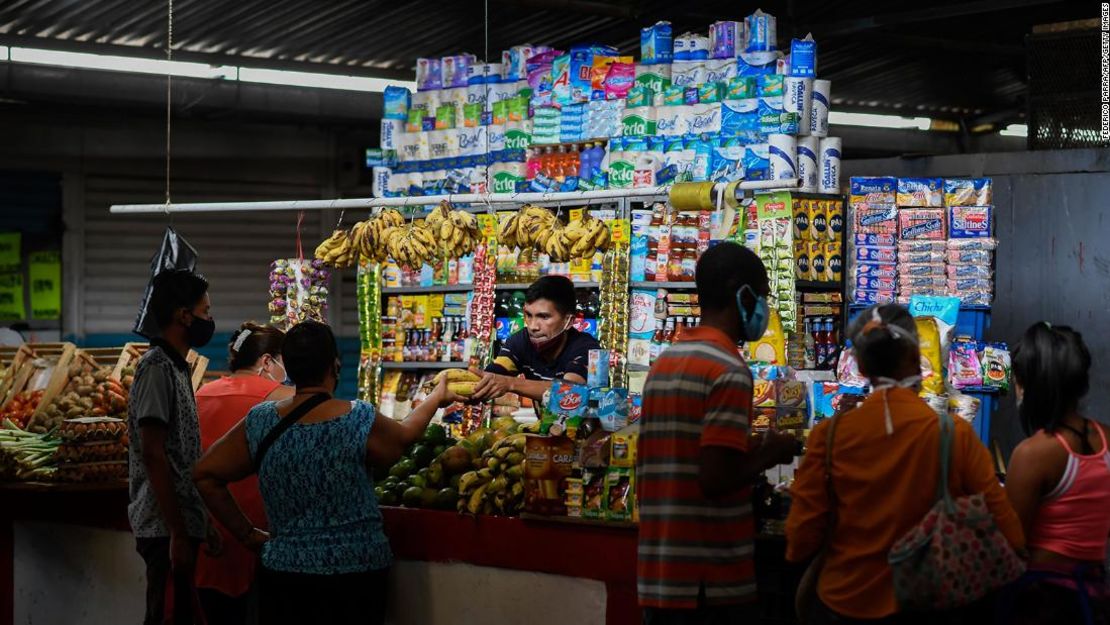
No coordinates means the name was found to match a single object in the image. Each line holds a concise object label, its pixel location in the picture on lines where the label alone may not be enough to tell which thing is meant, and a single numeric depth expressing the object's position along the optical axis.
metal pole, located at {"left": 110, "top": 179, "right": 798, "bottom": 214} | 6.35
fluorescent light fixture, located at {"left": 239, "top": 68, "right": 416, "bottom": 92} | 11.17
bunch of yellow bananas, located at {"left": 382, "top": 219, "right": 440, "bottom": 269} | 7.14
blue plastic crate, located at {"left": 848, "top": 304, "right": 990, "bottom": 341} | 8.34
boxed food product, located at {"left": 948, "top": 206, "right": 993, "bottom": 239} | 8.30
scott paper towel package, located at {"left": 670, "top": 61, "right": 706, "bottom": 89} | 8.19
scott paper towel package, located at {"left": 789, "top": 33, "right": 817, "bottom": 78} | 7.87
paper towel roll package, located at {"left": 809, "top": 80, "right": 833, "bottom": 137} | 8.02
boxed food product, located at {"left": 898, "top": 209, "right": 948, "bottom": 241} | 8.34
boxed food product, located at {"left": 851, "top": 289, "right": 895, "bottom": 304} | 8.33
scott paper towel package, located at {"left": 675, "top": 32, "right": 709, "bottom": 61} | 8.23
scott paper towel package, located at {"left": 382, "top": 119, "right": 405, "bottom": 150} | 9.60
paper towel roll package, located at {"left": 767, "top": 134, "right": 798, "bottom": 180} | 7.82
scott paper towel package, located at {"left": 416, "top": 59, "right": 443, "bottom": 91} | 9.45
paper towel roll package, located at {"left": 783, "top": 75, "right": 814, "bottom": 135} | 7.86
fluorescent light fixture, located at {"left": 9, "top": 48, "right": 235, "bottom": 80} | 10.16
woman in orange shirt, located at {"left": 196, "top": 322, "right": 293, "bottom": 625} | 5.23
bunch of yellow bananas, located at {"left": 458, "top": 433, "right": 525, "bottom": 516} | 5.23
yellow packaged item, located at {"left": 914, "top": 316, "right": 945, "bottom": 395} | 5.96
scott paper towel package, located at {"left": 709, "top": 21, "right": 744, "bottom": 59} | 8.13
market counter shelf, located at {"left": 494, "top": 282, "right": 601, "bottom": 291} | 8.45
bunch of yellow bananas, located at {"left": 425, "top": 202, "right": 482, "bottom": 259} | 6.99
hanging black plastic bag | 7.58
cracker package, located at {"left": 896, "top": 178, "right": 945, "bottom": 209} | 8.41
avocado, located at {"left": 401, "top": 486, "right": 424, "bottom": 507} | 5.49
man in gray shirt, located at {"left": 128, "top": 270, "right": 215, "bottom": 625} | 4.82
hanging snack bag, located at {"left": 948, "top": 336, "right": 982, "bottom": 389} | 7.77
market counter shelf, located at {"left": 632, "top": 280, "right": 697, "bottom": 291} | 8.10
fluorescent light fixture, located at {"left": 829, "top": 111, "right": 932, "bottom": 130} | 13.90
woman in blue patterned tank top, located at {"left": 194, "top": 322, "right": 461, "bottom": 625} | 4.24
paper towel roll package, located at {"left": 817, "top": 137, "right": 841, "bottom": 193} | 8.08
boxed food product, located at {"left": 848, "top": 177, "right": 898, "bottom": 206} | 8.41
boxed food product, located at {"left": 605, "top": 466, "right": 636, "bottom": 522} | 4.75
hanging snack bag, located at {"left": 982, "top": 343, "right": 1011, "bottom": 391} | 7.77
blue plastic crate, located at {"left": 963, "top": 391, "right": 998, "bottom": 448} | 7.99
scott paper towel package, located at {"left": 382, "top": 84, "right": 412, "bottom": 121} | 9.55
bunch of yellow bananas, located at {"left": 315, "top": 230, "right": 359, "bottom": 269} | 7.71
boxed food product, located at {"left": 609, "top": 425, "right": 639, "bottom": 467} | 4.71
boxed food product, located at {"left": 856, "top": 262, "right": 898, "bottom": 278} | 8.38
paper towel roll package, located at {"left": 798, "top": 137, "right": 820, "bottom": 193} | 7.99
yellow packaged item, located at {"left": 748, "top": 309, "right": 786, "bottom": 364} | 6.75
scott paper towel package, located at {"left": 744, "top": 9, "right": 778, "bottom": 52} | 7.97
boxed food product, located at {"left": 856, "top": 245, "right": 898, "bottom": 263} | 8.39
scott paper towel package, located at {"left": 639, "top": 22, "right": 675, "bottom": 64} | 8.38
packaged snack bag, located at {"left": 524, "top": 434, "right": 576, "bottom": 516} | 4.91
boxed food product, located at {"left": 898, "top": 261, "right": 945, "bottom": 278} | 8.34
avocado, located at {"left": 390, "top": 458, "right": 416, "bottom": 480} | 5.71
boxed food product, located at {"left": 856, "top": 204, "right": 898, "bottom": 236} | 8.40
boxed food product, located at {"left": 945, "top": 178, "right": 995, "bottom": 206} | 8.36
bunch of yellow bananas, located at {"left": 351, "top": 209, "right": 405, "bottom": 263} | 7.44
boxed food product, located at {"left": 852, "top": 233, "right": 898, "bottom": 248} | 8.39
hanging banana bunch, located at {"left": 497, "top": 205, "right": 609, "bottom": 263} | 6.89
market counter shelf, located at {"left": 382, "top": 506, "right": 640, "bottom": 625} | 4.80
